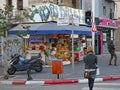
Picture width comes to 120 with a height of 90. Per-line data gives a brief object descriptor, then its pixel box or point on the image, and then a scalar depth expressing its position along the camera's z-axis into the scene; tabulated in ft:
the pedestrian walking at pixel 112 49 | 88.94
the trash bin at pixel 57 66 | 64.48
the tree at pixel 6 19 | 69.05
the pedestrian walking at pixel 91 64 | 47.42
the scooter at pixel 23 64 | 76.54
